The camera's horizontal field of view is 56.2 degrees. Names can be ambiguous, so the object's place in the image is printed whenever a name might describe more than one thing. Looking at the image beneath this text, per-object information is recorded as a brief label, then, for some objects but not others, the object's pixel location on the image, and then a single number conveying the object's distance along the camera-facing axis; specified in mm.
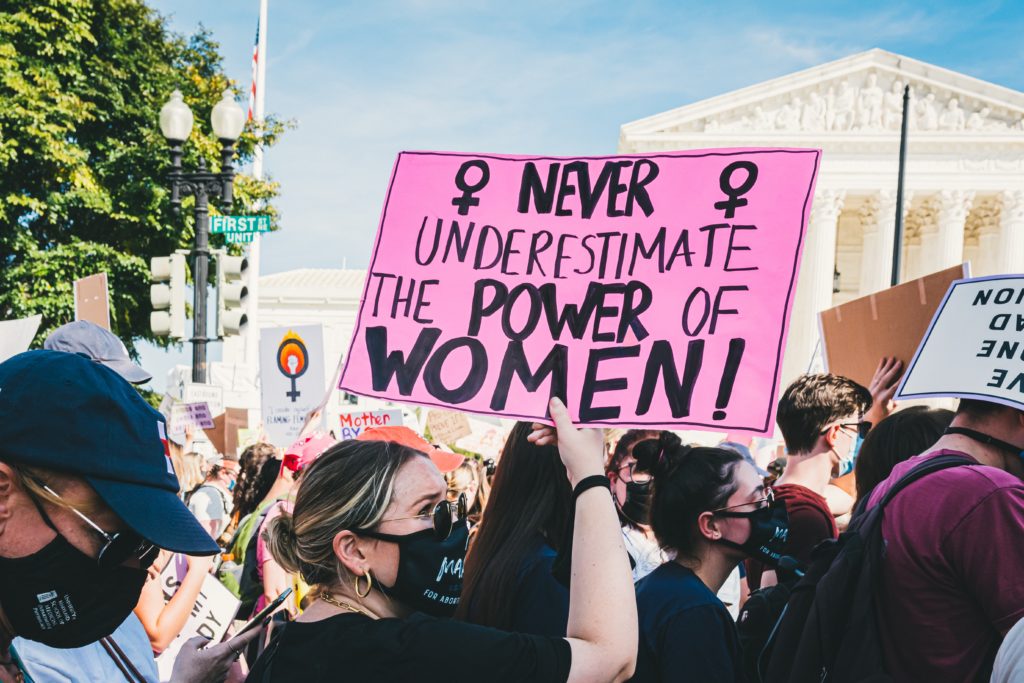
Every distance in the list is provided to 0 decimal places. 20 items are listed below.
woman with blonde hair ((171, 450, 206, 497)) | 6589
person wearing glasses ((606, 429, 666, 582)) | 3914
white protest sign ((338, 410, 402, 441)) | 8422
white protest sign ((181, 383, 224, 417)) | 9234
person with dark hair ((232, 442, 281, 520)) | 5457
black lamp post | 9750
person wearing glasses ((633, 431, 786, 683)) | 2533
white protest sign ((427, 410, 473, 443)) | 10188
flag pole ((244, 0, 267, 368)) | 18062
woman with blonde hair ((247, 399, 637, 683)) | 1778
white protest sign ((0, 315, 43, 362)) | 3053
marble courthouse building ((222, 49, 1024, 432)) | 43250
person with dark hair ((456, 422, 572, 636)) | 2506
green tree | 16672
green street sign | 9484
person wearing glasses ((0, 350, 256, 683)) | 1394
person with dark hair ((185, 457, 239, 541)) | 5848
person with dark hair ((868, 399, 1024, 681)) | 2174
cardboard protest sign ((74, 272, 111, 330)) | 5379
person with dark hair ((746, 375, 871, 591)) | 3633
